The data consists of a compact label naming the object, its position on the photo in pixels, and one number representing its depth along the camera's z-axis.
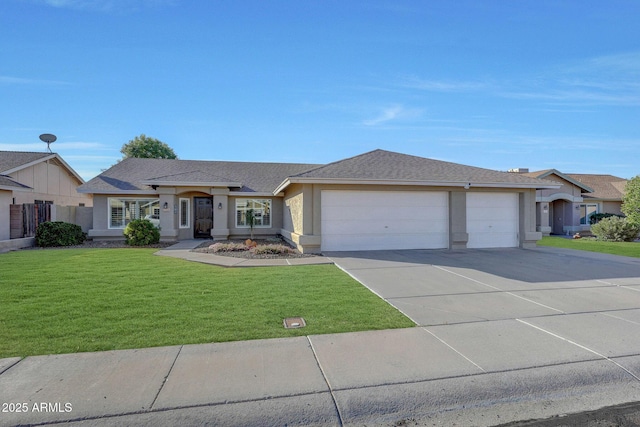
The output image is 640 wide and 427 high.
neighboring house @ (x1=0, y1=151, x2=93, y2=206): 17.52
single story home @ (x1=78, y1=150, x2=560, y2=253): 12.92
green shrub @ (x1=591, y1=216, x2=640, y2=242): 19.97
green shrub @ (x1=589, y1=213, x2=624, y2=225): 25.85
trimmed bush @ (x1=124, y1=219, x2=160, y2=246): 15.25
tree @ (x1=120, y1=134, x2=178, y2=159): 39.12
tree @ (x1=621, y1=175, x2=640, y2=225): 19.81
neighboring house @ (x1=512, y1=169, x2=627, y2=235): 24.76
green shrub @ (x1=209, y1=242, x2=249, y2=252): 12.64
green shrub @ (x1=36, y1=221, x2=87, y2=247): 15.23
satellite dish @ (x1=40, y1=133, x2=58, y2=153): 22.11
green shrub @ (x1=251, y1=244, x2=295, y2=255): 11.88
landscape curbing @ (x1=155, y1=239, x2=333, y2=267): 9.90
